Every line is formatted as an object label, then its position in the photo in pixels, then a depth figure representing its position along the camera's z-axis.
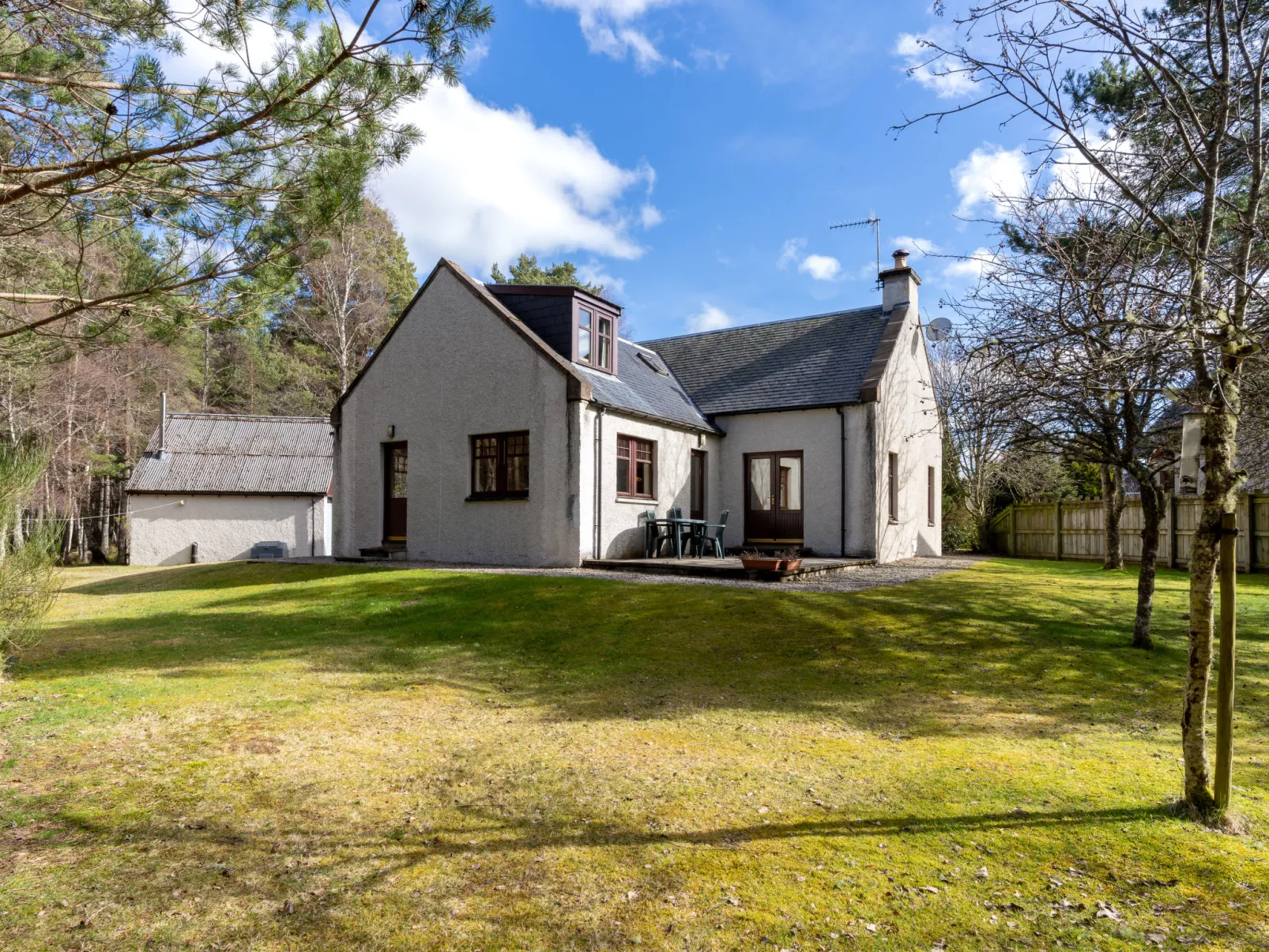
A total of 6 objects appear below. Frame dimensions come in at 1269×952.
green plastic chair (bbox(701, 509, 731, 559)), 17.16
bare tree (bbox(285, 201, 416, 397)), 32.28
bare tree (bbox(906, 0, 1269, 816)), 4.26
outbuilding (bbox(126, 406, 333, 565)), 27.02
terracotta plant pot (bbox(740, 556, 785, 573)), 13.15
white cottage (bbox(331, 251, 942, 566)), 15.88
